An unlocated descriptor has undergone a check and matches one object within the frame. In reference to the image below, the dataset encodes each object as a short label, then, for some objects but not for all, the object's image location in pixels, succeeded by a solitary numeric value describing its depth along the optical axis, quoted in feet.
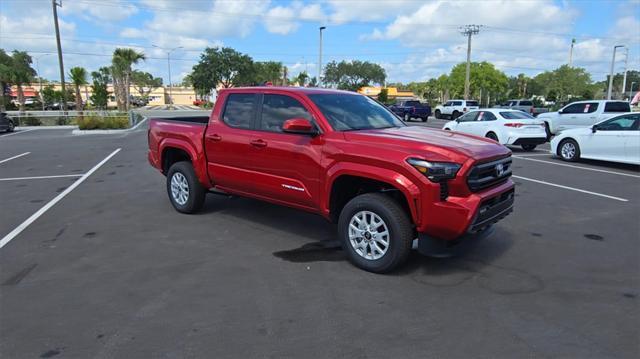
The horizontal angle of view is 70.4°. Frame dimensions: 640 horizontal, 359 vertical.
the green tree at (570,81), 282.36
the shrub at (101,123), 78.43
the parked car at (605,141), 36.58
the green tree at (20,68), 150.92
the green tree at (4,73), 147.33
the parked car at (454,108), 119.96
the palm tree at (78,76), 119.85
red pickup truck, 13.76
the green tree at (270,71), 245.45
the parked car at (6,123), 78.89
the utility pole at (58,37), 92.07
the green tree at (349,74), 315.99
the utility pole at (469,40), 159.84
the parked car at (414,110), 111.96
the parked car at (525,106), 111.47
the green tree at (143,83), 360.28
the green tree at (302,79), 296.71
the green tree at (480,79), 255.70
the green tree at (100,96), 148.17
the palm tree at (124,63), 152.56
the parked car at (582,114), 58.80
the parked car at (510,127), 47.93
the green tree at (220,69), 206.90
